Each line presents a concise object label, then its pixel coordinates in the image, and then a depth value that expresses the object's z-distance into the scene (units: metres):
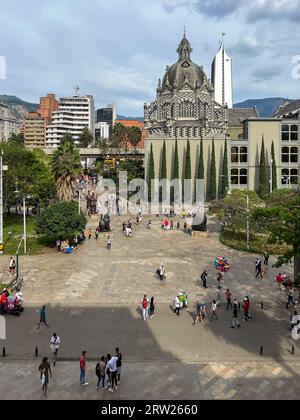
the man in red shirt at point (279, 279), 26.91
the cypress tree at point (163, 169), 73.50
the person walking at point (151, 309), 22.09
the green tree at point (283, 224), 17.81
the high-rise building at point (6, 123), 165.01
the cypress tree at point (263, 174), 71.25
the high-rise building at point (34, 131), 169.38
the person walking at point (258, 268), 29.54
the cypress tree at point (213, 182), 72.50
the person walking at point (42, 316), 20.30
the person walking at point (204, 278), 27.19
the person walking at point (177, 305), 22.36
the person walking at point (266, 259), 30.68
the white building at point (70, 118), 158.50
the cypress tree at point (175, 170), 72.72
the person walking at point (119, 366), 14.88
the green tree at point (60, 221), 36.34
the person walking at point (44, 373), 14.23
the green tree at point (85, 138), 117.88
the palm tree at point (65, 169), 48.94
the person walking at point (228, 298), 23.45
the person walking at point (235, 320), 20.70
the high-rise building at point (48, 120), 174.38
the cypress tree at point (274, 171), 71.06
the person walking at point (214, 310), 21.62
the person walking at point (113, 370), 14.59
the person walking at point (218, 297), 23.78
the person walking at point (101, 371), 14.58
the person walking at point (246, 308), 21.36
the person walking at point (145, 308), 21.19
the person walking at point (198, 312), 21.14
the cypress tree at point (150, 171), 73.00
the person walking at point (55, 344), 16.98
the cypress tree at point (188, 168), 73.31
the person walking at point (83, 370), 14.73
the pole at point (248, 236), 38.47
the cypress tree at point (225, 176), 72.00
